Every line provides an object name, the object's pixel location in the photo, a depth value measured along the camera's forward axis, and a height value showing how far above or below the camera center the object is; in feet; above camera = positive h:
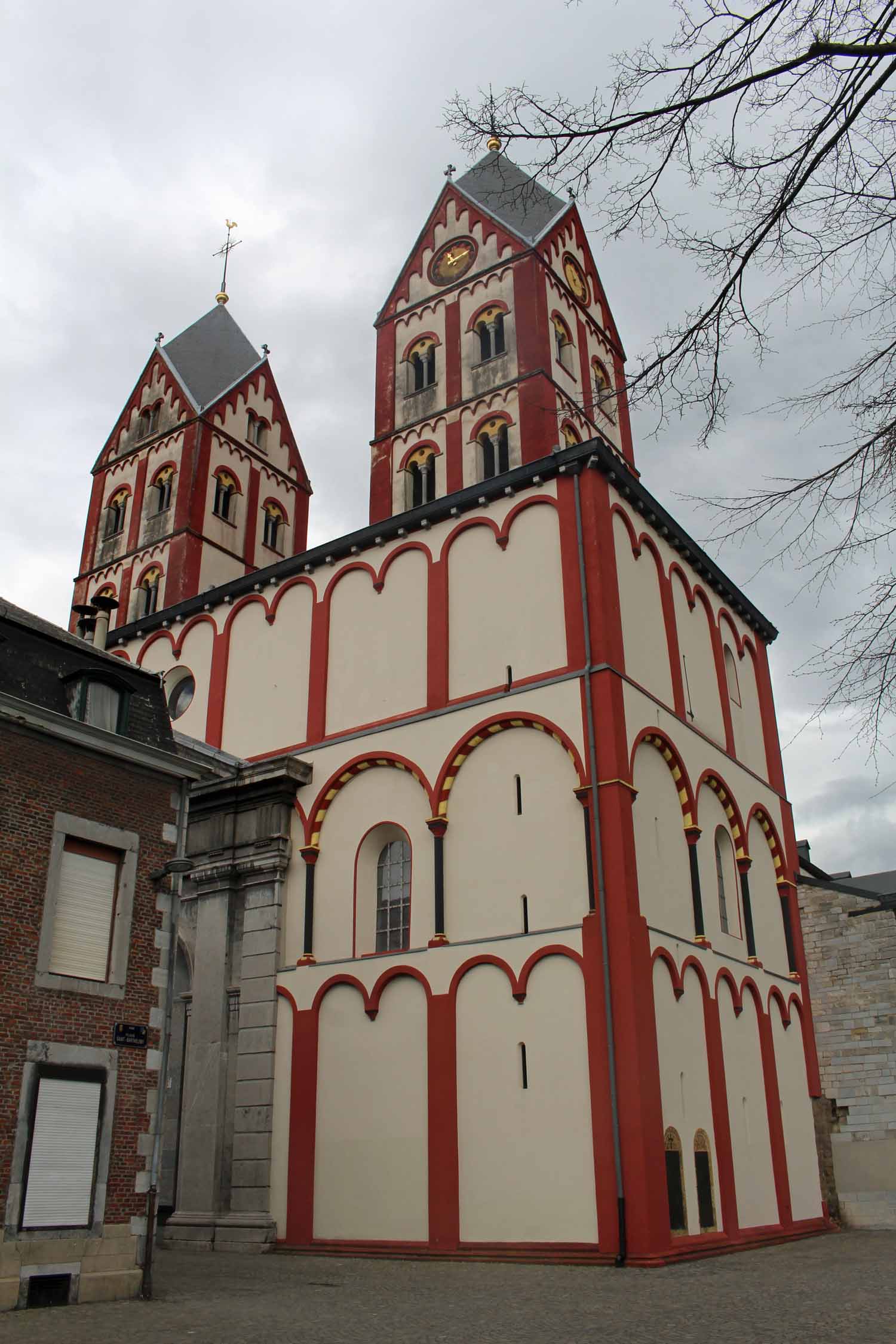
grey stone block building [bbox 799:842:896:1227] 77.66 +7.57
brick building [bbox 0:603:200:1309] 43.14 +8.06
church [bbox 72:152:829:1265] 57.00 +15.18
